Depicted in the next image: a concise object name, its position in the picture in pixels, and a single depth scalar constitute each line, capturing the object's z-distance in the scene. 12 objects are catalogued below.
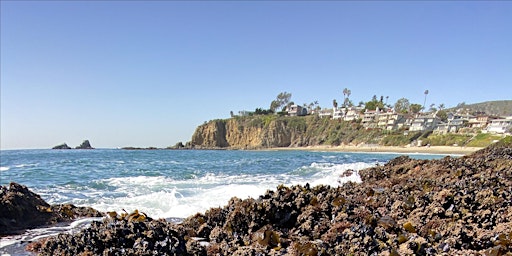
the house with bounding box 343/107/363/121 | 112.12
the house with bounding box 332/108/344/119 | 117.94
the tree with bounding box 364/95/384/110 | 126.60
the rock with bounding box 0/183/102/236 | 6.00
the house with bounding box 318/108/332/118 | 125.88
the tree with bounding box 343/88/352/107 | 153.88
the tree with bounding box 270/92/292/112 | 162.50
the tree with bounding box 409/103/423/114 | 130.04
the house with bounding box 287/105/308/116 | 137.10
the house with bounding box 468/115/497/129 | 79.38
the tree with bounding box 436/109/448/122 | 96.82
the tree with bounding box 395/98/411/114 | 138.75
